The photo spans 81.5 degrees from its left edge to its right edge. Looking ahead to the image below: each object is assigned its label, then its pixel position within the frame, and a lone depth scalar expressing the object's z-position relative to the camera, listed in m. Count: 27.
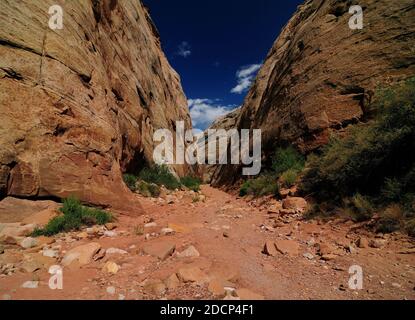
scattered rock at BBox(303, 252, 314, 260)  3.84
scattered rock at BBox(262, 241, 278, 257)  4.02
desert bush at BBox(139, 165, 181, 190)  10.82
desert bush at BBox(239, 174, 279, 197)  8.86
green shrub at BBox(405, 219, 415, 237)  3.74
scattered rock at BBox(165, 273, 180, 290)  2.76
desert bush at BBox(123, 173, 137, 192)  8.78
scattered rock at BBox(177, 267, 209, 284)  2.88
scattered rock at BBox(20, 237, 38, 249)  3.62
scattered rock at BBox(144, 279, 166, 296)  2.67
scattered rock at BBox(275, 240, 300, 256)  4.03
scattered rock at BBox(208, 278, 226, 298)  2.63
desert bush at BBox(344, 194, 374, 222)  4.66
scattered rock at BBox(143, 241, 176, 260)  3.59
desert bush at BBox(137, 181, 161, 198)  8.98
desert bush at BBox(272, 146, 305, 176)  9.12
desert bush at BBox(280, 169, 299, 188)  8.08
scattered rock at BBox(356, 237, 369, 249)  3.90
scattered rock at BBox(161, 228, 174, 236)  4.74
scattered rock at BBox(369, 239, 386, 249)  3.76
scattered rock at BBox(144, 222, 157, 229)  5.29
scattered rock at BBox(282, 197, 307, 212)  6.32
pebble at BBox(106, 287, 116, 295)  2.64
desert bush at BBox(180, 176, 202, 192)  15.06
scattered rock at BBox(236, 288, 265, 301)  2.62
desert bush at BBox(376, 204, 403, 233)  4.02
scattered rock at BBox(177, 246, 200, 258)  3.66
